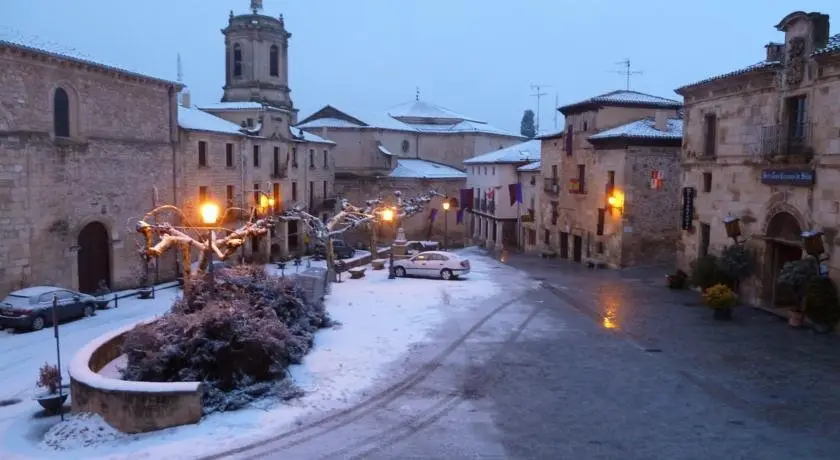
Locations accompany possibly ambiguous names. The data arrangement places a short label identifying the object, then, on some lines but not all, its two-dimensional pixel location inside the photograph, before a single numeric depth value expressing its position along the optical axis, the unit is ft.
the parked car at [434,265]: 90.74
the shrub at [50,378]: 44.55
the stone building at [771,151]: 57.41
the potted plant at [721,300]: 60.80
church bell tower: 164.96
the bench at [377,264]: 104.64
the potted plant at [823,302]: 54.49
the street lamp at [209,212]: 47.80
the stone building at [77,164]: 78.02
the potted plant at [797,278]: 56.44
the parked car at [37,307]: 68.69
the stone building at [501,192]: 164.45
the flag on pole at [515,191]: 151.64
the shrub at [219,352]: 39.96
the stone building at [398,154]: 187.32
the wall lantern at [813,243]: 56.13
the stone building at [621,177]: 103.19
